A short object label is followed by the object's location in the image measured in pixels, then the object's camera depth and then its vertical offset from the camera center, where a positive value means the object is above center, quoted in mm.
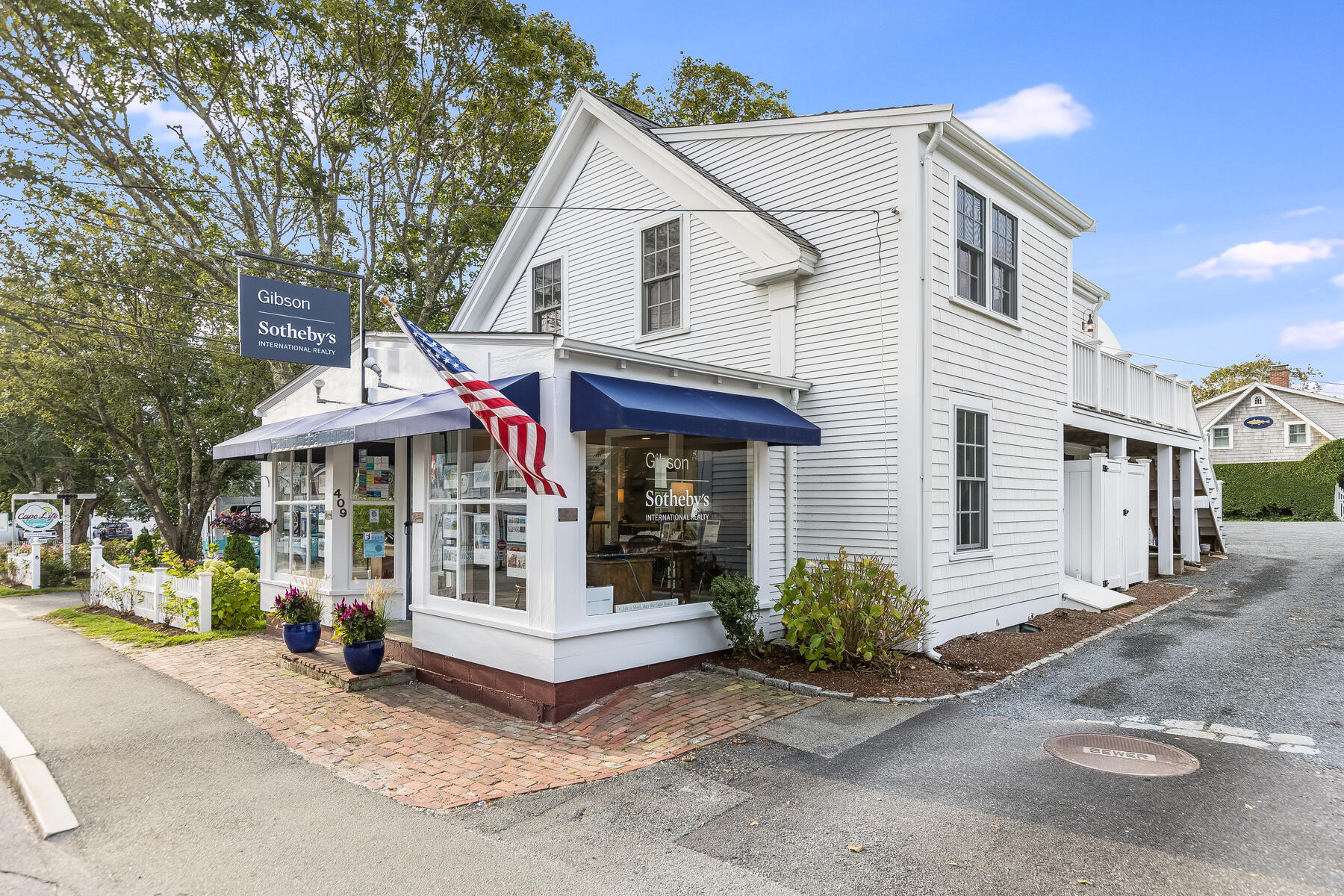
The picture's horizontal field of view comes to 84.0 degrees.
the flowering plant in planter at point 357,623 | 7789 -1644
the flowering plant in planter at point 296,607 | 8992 -1700
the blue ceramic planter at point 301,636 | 8914 -2032
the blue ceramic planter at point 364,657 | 7758 -1981
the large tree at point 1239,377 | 46094 +5737
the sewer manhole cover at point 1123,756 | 5219 -2124
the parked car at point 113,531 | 42625 -3839
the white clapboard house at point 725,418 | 7117 +555
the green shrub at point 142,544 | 19064 -2056
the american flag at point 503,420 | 6055 +390
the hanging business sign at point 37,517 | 18703 -1288
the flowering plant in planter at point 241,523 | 10602 -809
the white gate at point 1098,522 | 12453 -927
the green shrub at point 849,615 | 7602 -1519
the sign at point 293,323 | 8688 +1738
